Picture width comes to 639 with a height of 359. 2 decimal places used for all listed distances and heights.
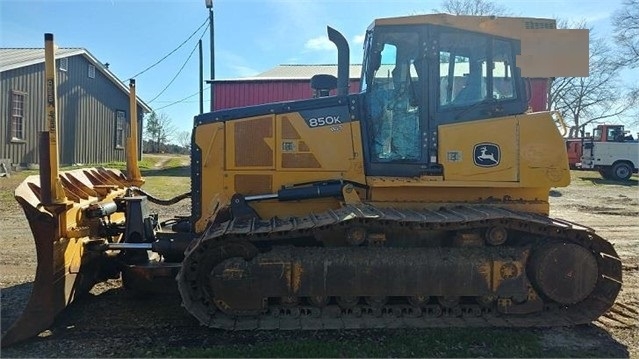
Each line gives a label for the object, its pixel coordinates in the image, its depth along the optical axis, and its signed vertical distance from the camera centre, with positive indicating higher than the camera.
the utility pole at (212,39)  22.77 +6.46
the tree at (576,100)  48.35 +7.55
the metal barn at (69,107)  20.17 +3.29
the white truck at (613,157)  25.53 +0.85
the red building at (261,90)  21.64 +3.82
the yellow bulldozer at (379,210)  4.62 -0.38
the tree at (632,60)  37.91 +9.02
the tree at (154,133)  51.34 +4.50
